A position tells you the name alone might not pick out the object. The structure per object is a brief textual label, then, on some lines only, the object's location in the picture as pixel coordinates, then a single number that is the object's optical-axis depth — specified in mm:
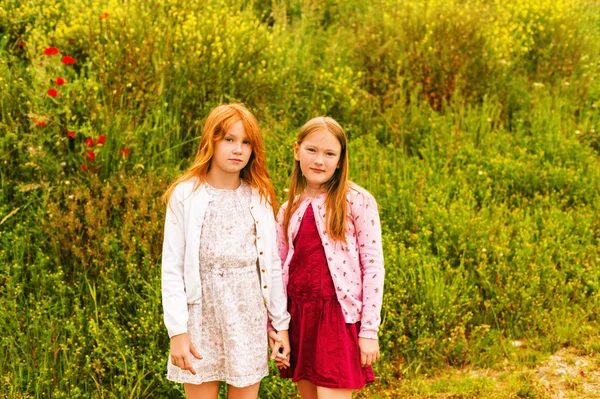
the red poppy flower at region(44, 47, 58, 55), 4836
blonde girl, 2826
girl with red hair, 2662
